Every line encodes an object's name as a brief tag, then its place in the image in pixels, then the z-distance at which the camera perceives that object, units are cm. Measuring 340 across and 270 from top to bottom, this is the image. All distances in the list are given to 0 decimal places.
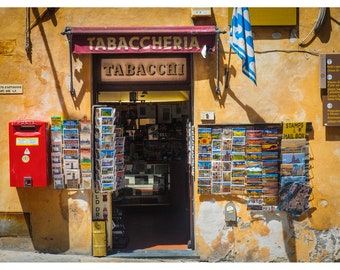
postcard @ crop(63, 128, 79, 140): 680
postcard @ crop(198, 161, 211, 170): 688
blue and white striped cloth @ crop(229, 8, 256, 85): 616
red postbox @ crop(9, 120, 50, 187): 653
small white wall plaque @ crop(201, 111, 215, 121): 682
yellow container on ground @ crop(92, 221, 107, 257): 679
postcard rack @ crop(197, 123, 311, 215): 684
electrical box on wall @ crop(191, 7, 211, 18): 671
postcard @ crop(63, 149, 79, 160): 683
